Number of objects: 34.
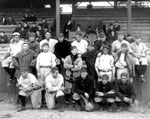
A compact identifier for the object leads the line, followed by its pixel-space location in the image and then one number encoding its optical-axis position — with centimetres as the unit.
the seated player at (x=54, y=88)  898
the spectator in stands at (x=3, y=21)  1992
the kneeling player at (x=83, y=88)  894
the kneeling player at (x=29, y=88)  920
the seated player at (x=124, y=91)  878
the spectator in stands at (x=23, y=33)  1554
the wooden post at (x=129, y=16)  1520
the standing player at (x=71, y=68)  930
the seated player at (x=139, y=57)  970
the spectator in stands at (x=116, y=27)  1681
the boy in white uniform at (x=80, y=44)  1027
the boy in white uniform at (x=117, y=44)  1022
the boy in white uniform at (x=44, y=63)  933
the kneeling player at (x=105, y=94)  877
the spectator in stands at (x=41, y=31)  1468
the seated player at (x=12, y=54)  999
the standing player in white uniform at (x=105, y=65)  919
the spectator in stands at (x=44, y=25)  1697
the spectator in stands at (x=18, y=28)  1640
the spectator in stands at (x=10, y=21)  1987
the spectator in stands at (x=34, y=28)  1565
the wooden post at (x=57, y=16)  1536
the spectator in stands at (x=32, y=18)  1886
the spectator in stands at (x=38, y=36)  1333
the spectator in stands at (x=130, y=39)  1120
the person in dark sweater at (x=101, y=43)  985
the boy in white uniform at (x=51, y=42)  1009
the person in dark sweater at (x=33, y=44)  984
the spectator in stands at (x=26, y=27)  1610
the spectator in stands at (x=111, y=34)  1426
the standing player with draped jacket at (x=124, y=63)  935
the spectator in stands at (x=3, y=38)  1638
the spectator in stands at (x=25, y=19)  1893
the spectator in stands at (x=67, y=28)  1667
